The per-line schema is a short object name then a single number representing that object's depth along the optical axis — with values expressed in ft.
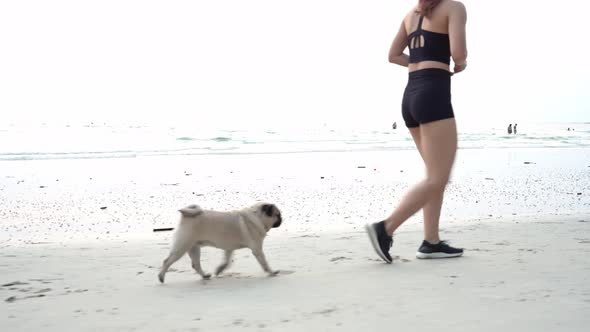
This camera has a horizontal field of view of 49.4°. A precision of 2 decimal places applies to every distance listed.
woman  13.43
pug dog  12.57
